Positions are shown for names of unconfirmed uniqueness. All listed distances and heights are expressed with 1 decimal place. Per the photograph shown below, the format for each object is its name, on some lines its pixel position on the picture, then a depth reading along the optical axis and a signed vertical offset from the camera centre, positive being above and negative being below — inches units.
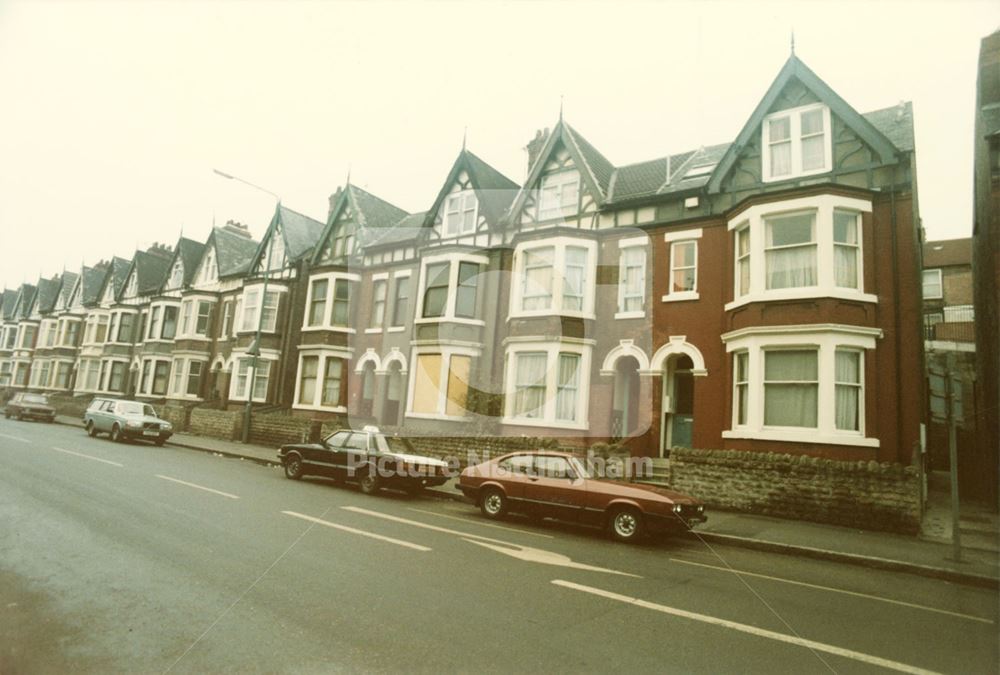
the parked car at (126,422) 848.3 -52.8
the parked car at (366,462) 524.4 -55.7
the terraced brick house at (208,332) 1210.6 +135.9
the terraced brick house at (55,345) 1732.3 +119.6
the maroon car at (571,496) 374.0 -54.5
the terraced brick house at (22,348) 1969.7 +114.8
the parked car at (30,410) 1218.6 -63.8
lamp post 877.2 +31.5
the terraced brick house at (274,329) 1087.6 +137.0
